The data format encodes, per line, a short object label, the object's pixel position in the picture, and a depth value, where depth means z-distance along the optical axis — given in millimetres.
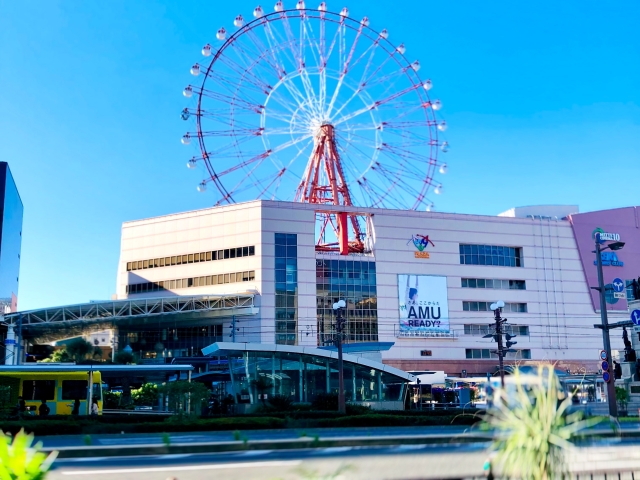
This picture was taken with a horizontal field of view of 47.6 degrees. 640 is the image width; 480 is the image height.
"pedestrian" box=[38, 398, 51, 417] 37219
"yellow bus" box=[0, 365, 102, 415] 37469
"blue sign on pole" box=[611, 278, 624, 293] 75556
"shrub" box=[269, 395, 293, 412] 37712
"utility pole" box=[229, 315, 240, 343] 65256
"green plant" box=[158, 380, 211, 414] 34719
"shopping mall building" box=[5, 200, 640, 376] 68375
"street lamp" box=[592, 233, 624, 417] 28891
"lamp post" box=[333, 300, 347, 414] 35219
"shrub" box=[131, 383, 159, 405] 50094
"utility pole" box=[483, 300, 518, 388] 38156
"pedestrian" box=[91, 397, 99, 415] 35541
